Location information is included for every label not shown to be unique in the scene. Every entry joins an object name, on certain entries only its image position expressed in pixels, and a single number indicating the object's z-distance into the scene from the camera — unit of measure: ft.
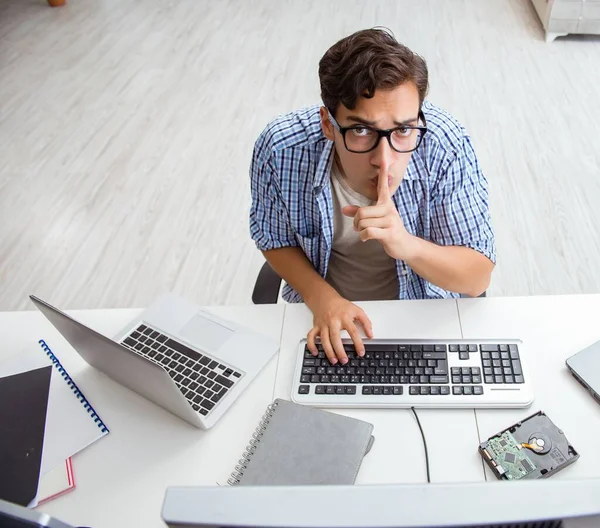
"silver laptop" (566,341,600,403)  3.45
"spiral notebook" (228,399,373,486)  3.22
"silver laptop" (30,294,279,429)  3.33
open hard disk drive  3.10
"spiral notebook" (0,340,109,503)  3.54
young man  3.49
